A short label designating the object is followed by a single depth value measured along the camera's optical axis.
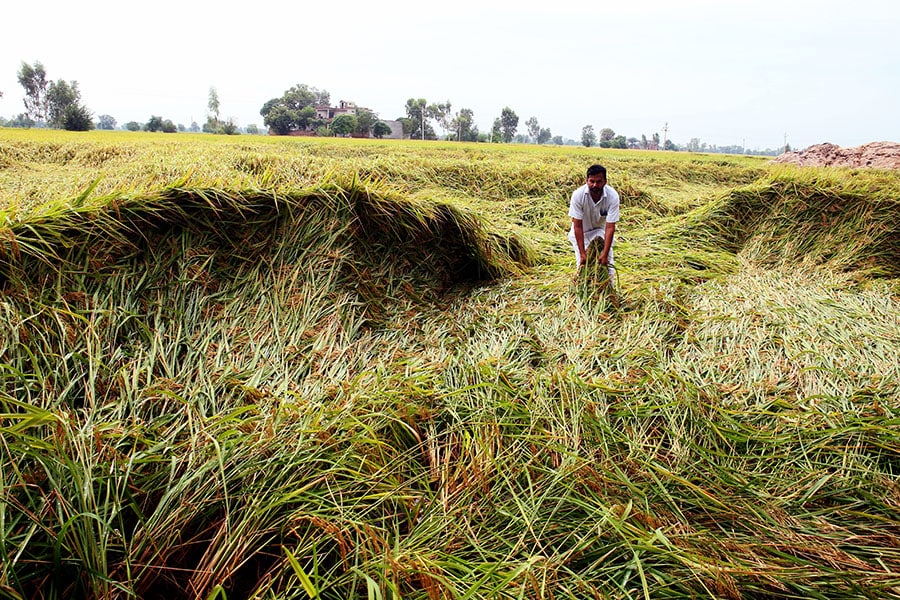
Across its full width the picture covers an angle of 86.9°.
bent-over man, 3.43
